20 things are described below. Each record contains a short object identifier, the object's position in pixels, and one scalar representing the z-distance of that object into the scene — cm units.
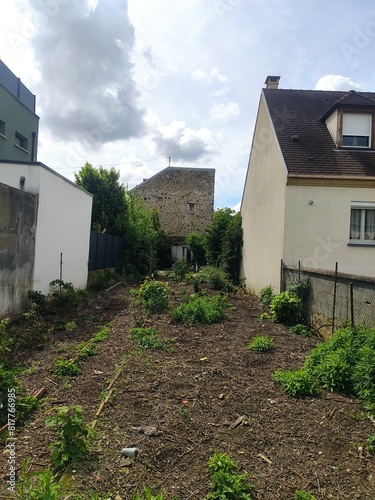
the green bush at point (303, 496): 252
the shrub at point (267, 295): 1076
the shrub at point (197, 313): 831
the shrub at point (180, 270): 1892
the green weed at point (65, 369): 488
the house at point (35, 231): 712
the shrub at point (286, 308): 856
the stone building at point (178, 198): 3297
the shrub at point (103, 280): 1441
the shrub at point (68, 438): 288
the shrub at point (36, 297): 810
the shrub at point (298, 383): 433
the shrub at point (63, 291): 964
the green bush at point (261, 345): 616
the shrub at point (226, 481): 251
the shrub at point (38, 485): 229
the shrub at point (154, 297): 941
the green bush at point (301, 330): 751
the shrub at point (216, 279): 1489
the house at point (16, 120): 1536
